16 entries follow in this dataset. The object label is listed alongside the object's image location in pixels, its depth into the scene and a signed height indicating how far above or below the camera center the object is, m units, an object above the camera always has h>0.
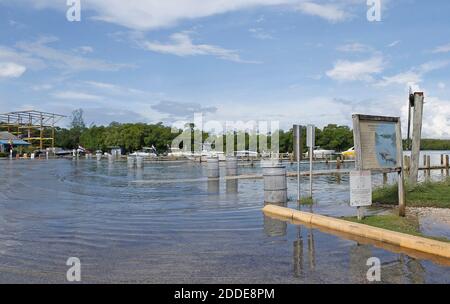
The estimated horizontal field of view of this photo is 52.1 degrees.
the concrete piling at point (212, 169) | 24.94 -0.90
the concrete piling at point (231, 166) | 26.43 -0.79
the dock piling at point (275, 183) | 13.96 -0.93
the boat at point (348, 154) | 75.54 -0.21
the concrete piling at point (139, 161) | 40.09 -0.77
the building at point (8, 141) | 94.88 +2.25
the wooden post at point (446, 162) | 37.67 -0.75
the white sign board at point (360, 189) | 10.03 -0.79
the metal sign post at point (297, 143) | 13.95 +0.29
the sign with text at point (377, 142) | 10.79 +0.26
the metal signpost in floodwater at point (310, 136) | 13.86 +0.50
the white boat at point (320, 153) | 79.64 -0.07
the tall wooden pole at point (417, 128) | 16.86 +0.92
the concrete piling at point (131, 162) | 39.43 -0.85
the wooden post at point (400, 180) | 10.83 -0.67
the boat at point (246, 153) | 86.45 -0.10
